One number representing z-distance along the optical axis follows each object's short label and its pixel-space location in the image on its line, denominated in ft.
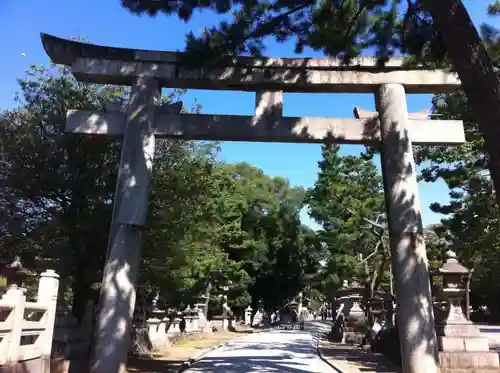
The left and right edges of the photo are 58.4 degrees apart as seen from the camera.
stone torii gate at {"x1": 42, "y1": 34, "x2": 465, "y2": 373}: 27.55
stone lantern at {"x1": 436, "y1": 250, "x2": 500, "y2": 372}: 35.86
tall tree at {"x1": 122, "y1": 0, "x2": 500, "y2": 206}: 24.76
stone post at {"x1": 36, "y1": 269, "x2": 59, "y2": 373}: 29.91
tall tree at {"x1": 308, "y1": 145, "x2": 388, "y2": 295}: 77.30
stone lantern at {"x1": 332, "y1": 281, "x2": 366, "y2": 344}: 80.53
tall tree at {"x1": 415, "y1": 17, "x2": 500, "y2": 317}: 44.16
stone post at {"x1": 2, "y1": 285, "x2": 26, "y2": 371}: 25.11
